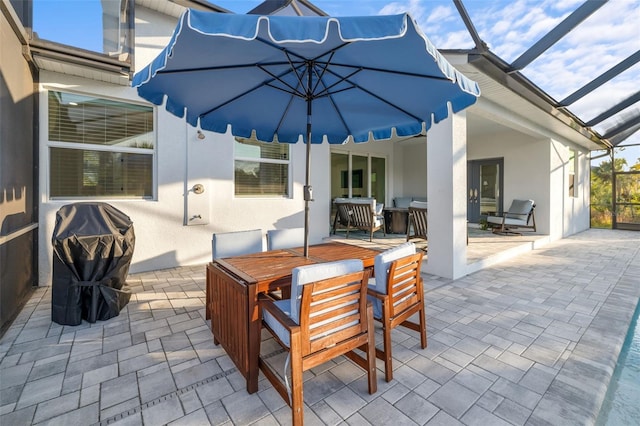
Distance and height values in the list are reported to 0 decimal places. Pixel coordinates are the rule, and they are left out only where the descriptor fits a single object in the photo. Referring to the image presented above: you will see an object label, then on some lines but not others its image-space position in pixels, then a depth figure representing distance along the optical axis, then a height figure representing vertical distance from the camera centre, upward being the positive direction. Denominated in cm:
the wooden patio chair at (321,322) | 150 -63
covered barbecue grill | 267 -52
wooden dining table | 178 -54
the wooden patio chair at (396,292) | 195 -59
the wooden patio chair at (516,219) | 756 -22
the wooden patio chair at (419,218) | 533 -15
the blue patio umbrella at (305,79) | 138 +103
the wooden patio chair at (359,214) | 655 -11
